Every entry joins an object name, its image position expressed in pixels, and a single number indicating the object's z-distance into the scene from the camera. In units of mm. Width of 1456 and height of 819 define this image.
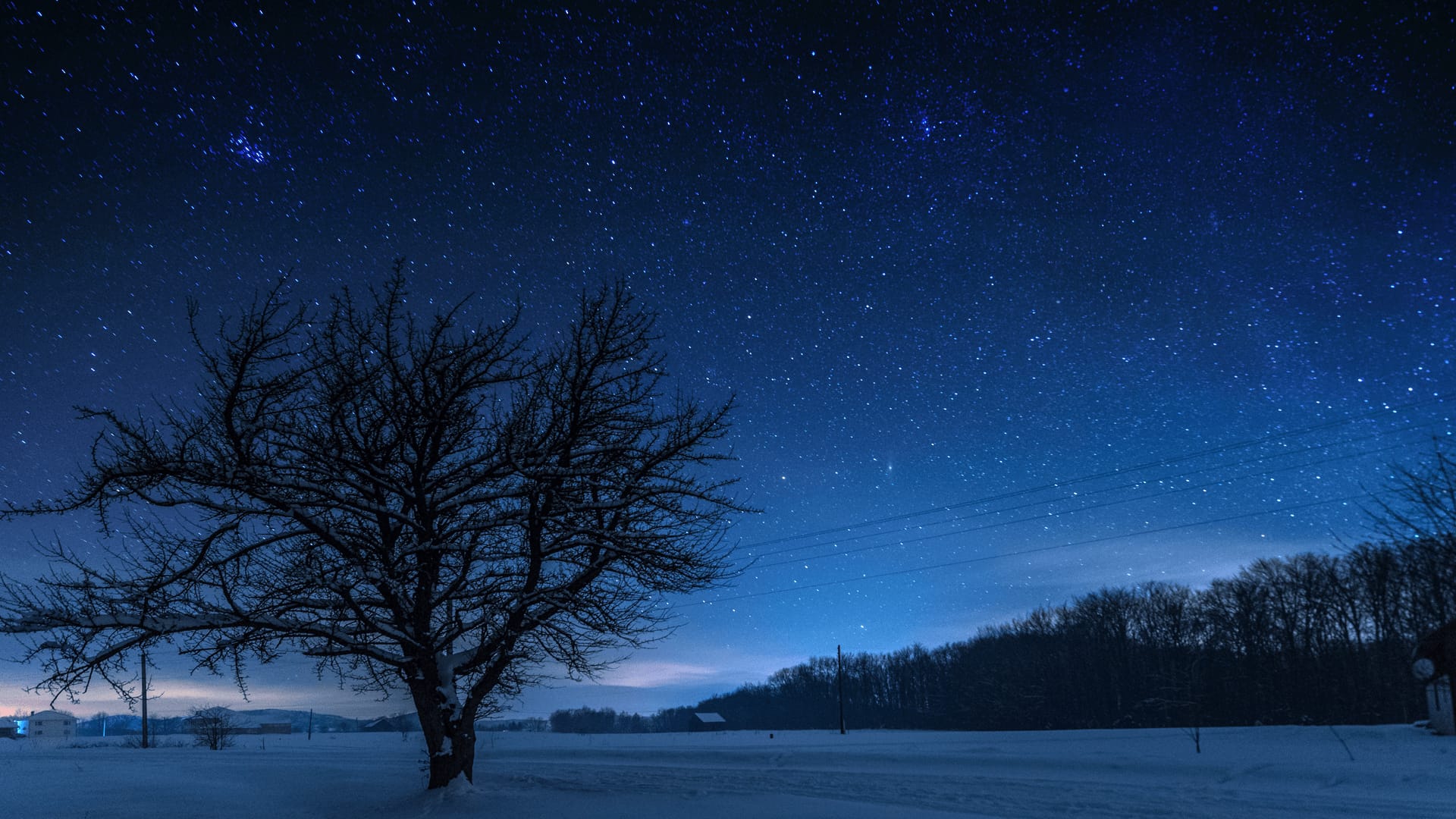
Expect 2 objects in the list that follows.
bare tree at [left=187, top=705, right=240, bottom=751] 54031
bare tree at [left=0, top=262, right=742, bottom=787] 10836
